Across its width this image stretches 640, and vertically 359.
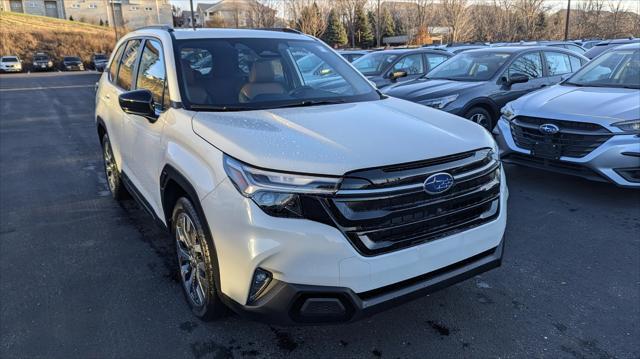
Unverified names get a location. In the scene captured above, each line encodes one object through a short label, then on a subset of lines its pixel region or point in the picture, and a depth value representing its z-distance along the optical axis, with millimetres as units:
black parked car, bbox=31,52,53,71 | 42531
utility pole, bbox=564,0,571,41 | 35375
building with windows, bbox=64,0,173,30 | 86688
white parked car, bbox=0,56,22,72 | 39625
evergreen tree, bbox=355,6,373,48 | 49562
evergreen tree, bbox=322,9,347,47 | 45116
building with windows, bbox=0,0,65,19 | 85062
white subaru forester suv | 2217
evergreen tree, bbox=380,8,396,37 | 56250
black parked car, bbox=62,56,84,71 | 42688
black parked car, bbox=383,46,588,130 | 7246
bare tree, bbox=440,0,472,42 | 41844
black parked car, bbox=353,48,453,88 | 10854
